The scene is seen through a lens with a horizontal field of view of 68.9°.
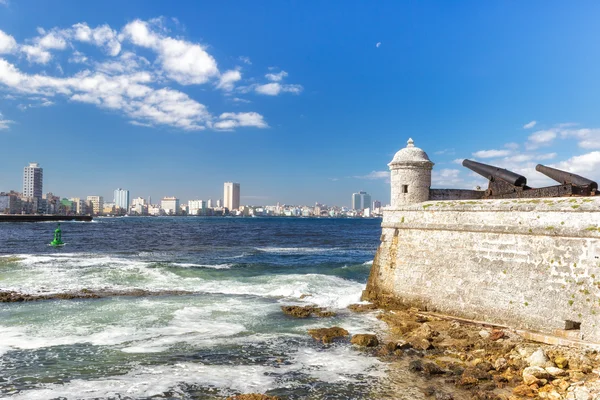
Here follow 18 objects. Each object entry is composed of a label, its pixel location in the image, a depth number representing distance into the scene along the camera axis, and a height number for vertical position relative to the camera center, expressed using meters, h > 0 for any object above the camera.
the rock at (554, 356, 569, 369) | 8.40 -2.85
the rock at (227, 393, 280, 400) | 7.31 -3.13
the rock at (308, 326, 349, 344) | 10.91 -3.13
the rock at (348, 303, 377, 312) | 13.98 -3.07
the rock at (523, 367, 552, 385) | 7.74 -2.89
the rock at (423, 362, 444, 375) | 8.52 -3.06
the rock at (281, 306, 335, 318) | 13.55 -3.17
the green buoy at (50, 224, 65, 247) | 38.73 -2.94
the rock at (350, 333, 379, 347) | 10.37 -3.06
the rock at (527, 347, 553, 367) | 8.35 -2.81
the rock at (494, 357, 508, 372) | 8.55 -2.97
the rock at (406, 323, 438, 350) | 10.09 -3.01
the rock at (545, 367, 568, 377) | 8.00 -2.89
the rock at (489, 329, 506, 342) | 10.11 -2.83
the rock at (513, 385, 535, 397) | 7.41 -3.03
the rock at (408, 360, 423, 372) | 8.73 -3.10
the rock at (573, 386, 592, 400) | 6.75 -2.79
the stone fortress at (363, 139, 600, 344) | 9.58 -1.02
